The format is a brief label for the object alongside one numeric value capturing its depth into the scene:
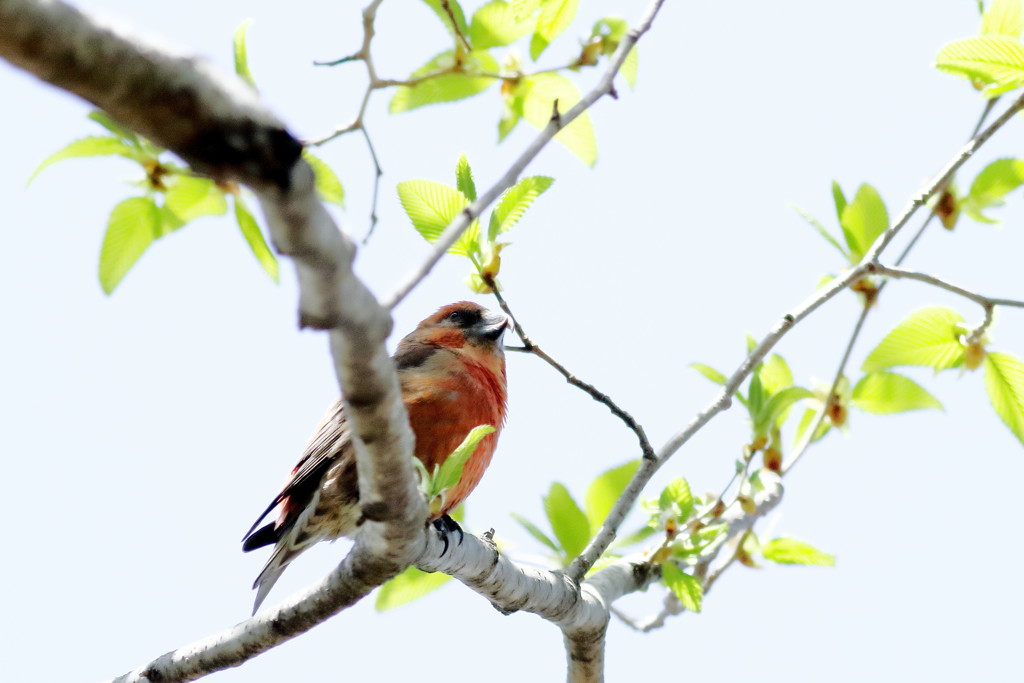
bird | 9.39
